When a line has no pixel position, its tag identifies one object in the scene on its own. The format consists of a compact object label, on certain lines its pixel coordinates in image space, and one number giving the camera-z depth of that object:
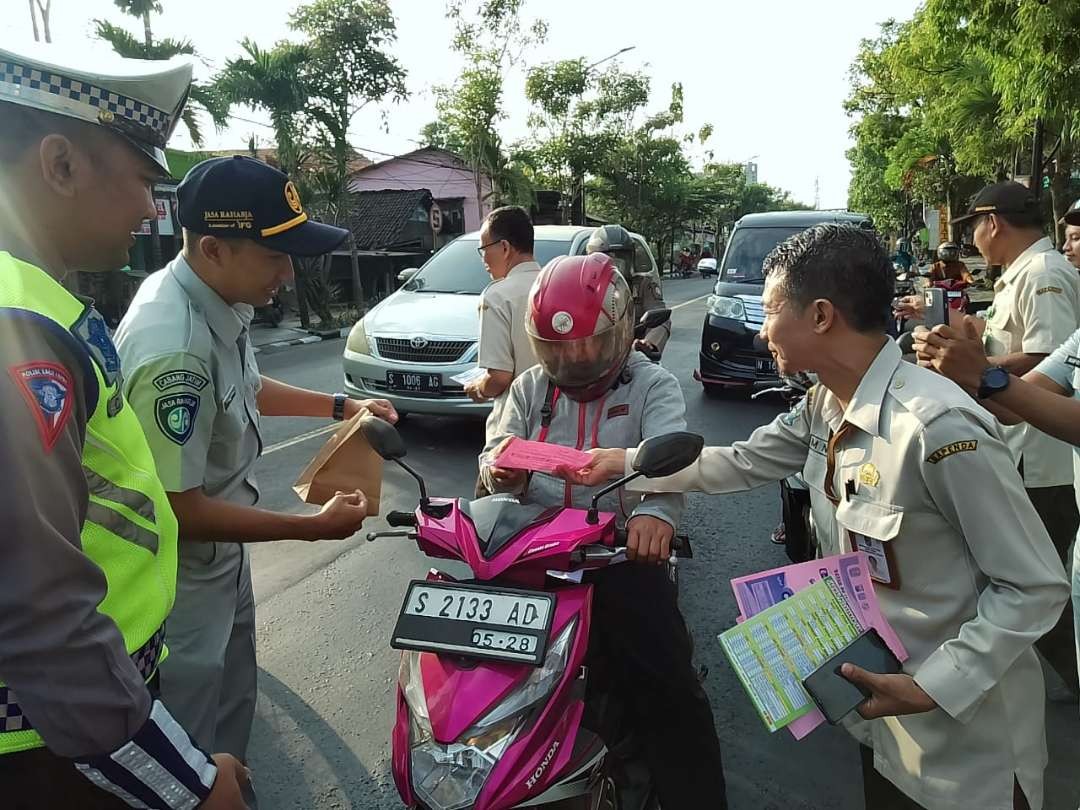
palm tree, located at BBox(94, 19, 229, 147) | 11.88
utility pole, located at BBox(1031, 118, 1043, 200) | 9.85
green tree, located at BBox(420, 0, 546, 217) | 20.22
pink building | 29.19
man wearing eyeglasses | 3.48
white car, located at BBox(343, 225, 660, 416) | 6.04
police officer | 0.85
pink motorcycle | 1.49
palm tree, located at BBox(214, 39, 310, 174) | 14.20
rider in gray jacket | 1.91
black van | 7.30
